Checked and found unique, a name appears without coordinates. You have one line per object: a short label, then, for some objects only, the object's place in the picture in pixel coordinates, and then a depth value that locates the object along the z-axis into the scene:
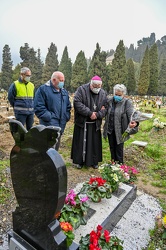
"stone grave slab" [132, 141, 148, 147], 6.34
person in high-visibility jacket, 5.03
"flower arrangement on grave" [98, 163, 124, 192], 3.19
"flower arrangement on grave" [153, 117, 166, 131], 8.54
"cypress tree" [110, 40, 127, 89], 32.88
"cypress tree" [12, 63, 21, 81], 34.31
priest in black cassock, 4.22
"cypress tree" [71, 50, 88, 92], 36.66
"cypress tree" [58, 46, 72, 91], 40.00
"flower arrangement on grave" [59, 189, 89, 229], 2.35
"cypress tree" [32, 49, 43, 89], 35.87
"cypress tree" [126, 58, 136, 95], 36.38
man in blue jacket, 3.86
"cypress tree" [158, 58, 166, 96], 39.50
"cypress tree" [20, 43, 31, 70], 34.02
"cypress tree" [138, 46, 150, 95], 33.53
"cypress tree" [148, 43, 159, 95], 35.34
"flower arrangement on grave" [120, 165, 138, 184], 3.41
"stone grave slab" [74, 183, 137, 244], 2.50
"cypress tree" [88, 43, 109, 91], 34.34
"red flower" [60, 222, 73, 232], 2.05
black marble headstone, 1.82
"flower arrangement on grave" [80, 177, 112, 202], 2.92
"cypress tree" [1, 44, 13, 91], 33.88
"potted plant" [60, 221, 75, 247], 2.00
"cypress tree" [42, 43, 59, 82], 37.47
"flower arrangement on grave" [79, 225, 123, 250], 2.02
